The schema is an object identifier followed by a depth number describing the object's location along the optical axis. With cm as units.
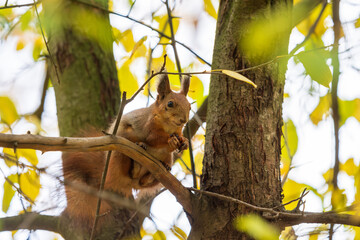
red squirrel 493
